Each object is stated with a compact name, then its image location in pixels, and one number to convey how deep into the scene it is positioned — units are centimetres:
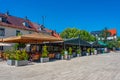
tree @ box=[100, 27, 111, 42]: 3175
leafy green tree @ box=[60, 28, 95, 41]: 2827
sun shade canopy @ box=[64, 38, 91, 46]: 1301
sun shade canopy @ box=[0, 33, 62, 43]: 808
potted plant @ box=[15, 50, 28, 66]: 726
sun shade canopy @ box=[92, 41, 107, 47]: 1900
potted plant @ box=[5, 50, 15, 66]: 743
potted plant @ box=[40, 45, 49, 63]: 883
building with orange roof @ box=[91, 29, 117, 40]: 5026
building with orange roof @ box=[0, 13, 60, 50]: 1532
